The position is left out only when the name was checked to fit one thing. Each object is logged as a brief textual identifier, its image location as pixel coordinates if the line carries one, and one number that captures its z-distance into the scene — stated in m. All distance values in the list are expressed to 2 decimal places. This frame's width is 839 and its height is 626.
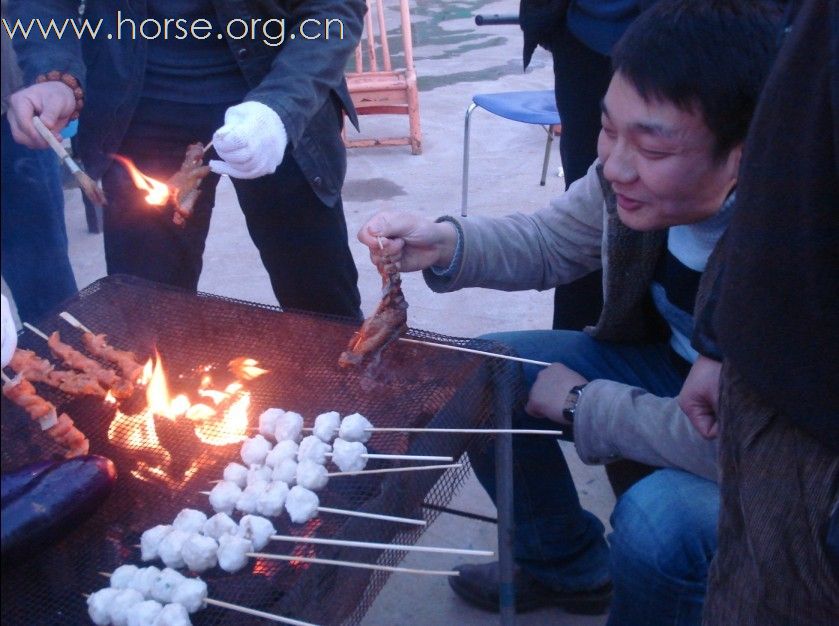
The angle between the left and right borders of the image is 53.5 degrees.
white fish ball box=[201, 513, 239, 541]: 1.58
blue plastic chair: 4.64
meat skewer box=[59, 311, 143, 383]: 1.95
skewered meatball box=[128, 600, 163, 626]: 1.38
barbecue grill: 1.46
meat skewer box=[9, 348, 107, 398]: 1.86
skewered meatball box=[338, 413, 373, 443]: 1.73
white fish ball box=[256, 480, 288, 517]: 1.64
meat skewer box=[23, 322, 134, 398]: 1.92
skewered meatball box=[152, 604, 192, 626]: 1.37
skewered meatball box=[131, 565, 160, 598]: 1.47
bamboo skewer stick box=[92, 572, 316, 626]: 1.33
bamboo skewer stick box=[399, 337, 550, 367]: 1.86
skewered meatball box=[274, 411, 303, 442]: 1.79
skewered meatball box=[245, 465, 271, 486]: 1.71
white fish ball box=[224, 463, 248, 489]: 1.71
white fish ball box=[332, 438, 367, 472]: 1.69
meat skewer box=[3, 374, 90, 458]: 1.69
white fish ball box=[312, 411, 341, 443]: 1.77
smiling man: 1.68
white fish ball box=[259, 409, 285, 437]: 1.82
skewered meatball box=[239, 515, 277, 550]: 1.54
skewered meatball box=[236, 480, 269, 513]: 1.65
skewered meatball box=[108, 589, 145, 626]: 1.38
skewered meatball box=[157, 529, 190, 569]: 1.51
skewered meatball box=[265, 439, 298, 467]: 1.74
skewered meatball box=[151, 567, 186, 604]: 1.45
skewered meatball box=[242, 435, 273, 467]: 1.77
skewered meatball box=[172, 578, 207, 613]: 1.42
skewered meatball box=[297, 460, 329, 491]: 1.69
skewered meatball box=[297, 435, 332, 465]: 1.74
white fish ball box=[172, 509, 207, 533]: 1.57
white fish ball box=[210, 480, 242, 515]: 1.65
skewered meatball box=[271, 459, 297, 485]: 1.72
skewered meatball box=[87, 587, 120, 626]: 1.38
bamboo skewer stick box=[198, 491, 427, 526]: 1.52
